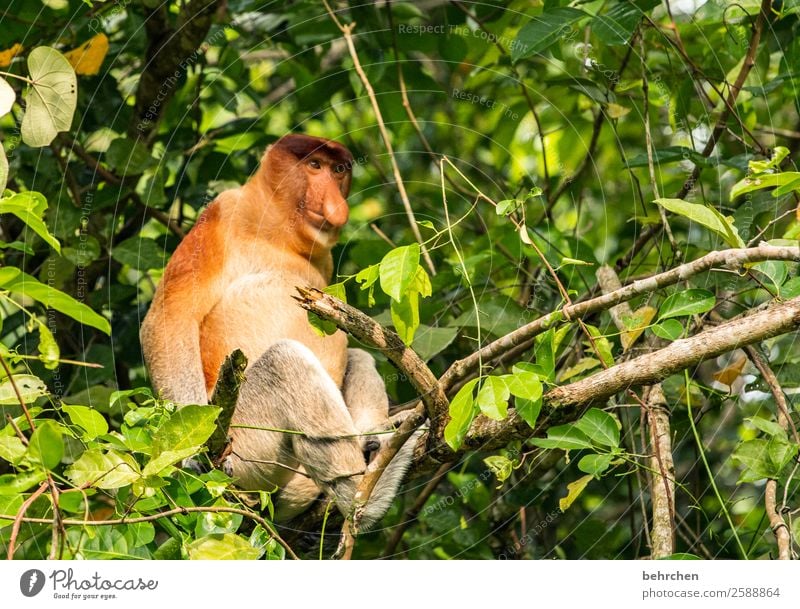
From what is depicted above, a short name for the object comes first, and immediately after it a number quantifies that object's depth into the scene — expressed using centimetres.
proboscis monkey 709
